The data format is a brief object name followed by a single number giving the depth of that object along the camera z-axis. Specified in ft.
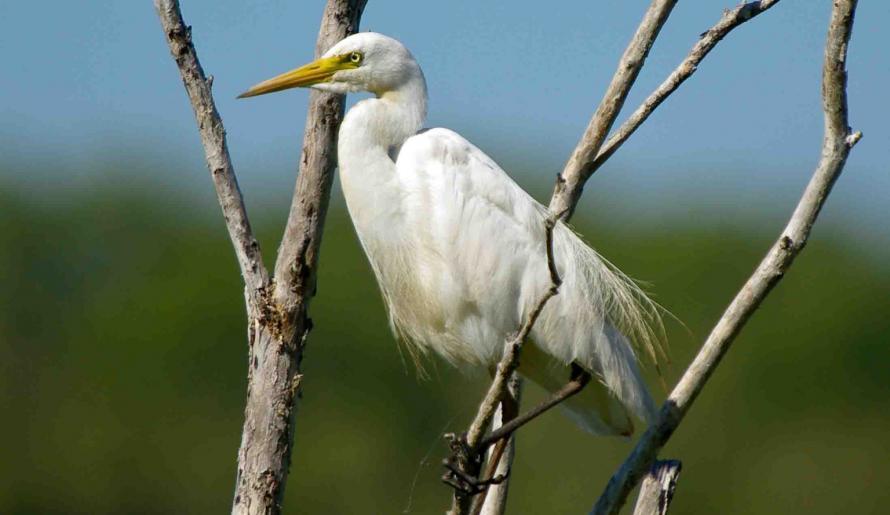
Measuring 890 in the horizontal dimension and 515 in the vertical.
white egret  33.50
